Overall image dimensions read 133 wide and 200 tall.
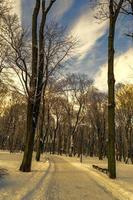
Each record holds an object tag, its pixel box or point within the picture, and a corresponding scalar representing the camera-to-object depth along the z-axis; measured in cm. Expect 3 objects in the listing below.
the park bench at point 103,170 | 966
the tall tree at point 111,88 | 858
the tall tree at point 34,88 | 940
